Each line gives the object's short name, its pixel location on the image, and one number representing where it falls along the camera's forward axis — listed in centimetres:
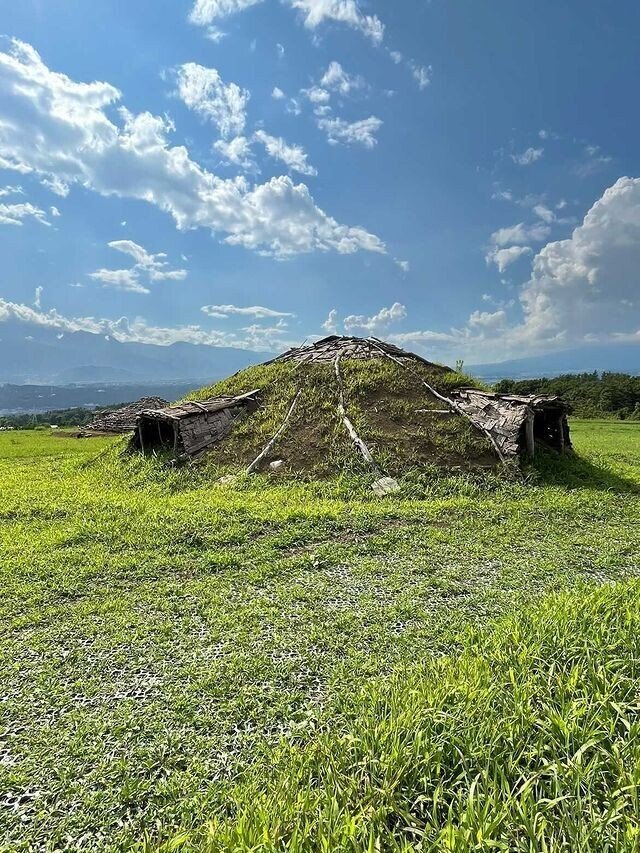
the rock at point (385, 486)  1033
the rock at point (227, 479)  1121
